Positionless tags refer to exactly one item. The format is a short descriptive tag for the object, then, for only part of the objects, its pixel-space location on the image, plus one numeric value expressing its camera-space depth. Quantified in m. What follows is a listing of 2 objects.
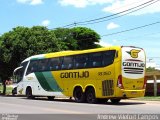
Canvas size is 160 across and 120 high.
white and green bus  25.05
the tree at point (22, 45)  44.59
